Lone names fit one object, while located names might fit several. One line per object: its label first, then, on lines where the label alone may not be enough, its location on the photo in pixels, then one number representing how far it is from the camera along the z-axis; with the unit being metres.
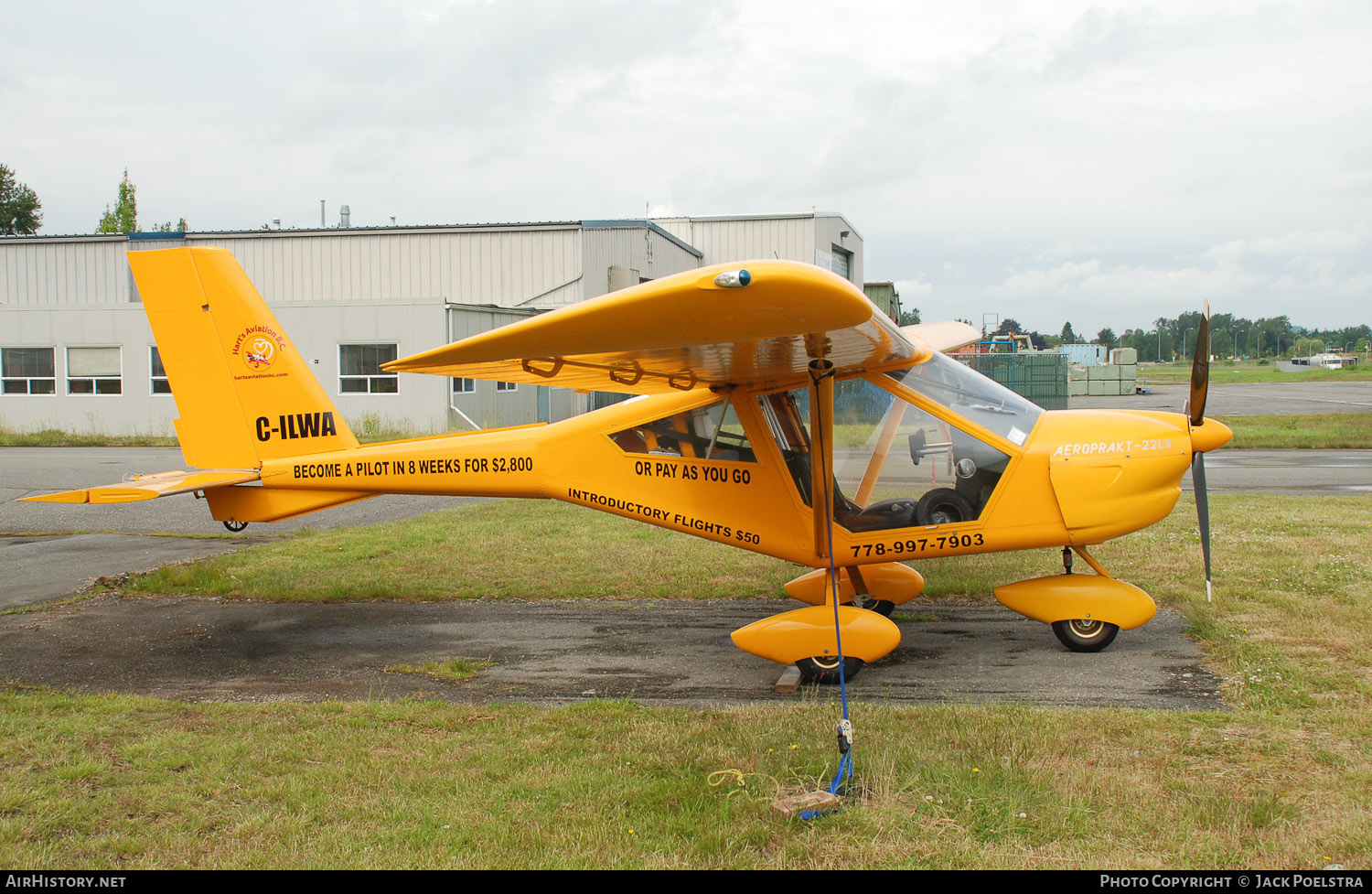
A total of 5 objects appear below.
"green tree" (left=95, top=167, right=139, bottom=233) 57.38
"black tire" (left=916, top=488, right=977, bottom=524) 6.27
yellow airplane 6.04
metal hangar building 25.73
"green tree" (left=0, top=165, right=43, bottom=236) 75.19
